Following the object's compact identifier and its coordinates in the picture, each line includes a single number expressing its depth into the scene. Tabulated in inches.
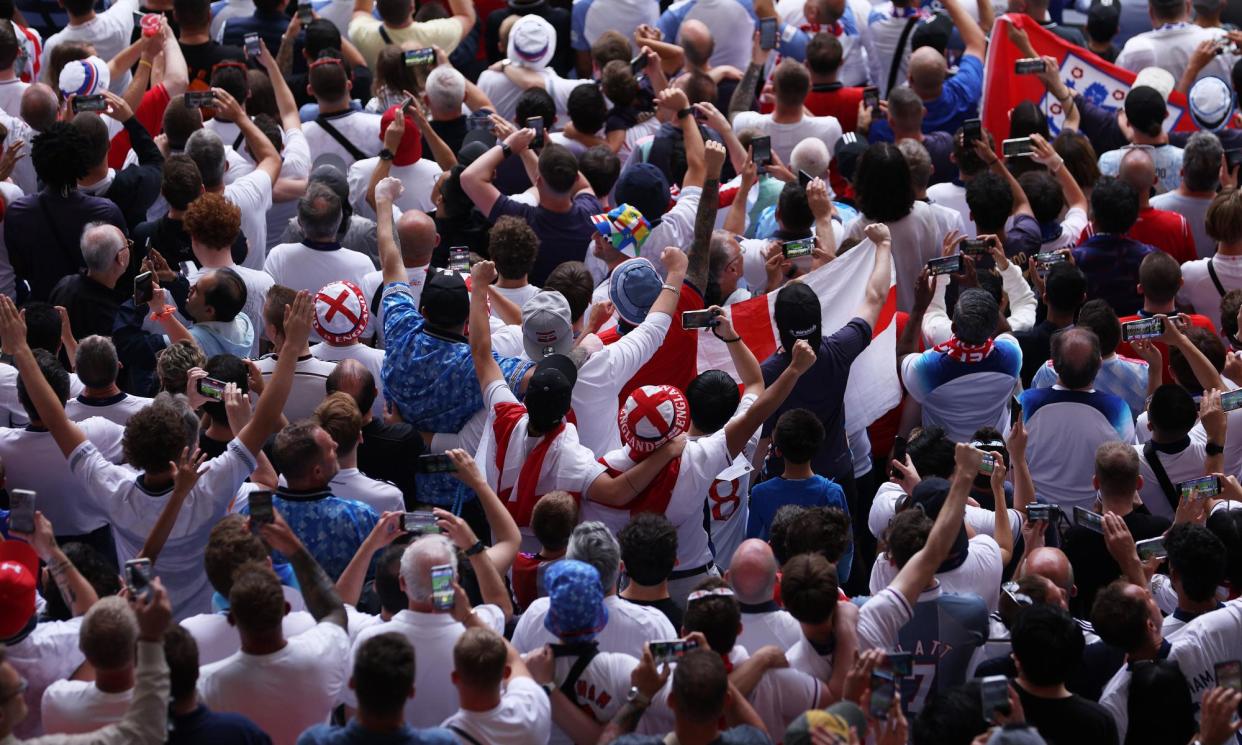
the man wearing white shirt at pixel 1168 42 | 965.2
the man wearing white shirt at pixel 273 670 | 433.7
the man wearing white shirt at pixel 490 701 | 421.1
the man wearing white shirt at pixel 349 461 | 544.4
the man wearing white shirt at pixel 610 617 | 473.1
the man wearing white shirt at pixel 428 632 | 451.8
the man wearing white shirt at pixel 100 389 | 576.4
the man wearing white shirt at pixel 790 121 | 818.8
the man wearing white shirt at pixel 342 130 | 824.9
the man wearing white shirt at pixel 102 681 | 416.5
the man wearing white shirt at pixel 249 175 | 718.5
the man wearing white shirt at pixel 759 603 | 477.4
